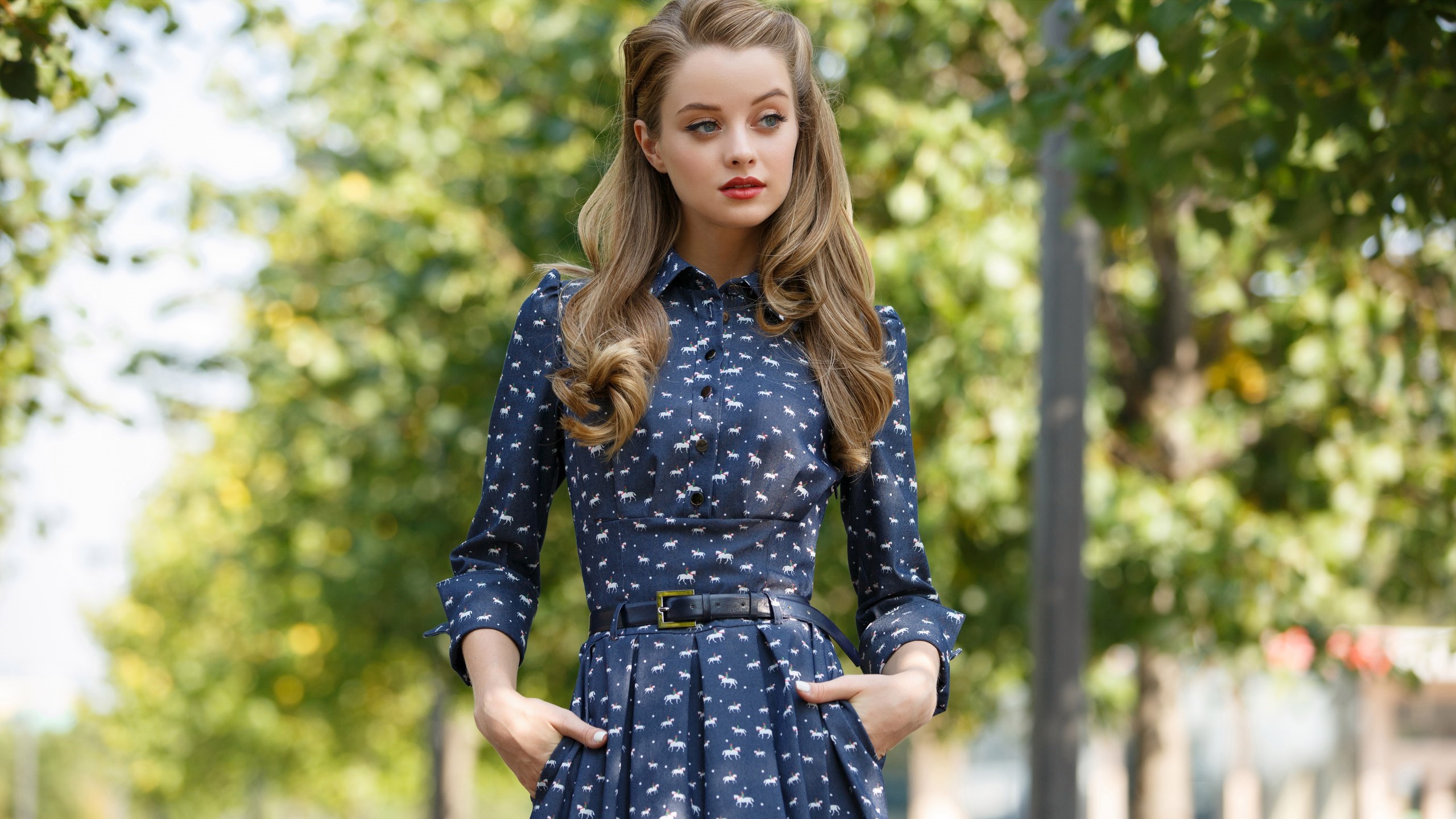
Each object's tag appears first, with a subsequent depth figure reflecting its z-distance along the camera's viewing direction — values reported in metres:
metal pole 11.50
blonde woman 3.89
